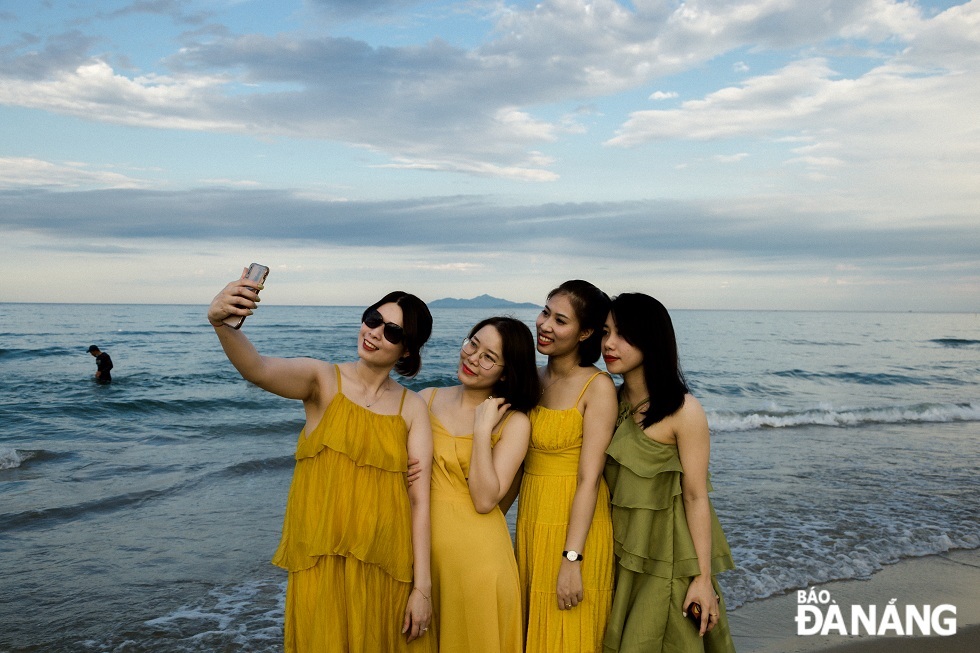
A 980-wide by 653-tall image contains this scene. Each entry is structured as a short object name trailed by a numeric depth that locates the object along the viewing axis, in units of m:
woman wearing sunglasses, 2.91
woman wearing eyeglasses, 3.07
